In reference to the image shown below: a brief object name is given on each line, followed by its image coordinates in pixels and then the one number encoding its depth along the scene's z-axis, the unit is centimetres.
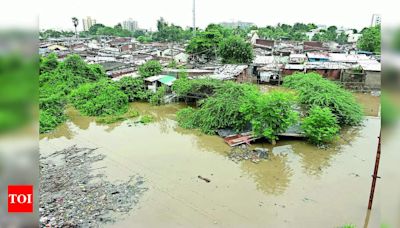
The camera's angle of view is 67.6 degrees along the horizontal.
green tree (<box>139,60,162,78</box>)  1883
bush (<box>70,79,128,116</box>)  1520
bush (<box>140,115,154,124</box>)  1413
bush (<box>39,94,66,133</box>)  1311
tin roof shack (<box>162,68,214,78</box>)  1878
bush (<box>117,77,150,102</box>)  1720
